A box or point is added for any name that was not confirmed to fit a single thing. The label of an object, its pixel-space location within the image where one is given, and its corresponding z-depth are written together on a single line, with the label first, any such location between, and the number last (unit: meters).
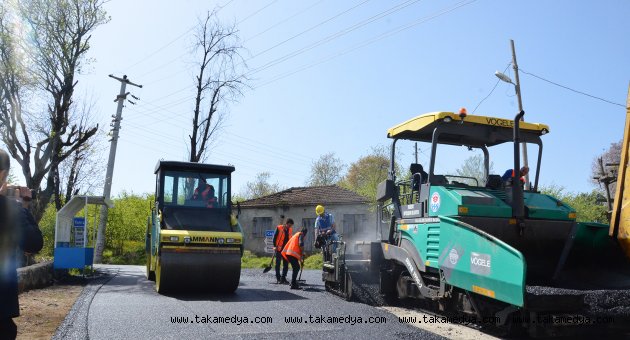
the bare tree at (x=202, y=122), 21.75
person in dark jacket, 2.99
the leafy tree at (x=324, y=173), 56.96
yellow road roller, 9.34
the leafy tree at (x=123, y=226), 32.19
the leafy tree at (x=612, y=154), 39.50
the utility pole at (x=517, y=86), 16.17
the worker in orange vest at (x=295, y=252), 10.95
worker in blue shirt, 10.99
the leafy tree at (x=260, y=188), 62.97
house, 27.69
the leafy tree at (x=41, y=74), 17.41
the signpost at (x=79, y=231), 14.12
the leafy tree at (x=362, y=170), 52.08
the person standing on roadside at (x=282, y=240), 12.19
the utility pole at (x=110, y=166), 22.59
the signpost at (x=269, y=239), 19.58
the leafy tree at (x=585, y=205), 20.87
